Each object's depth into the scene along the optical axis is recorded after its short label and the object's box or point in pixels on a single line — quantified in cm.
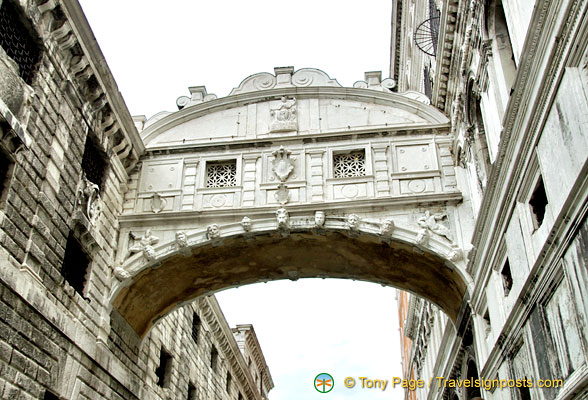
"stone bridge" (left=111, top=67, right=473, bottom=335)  1249
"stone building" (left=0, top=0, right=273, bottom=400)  880
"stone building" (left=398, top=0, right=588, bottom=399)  628
